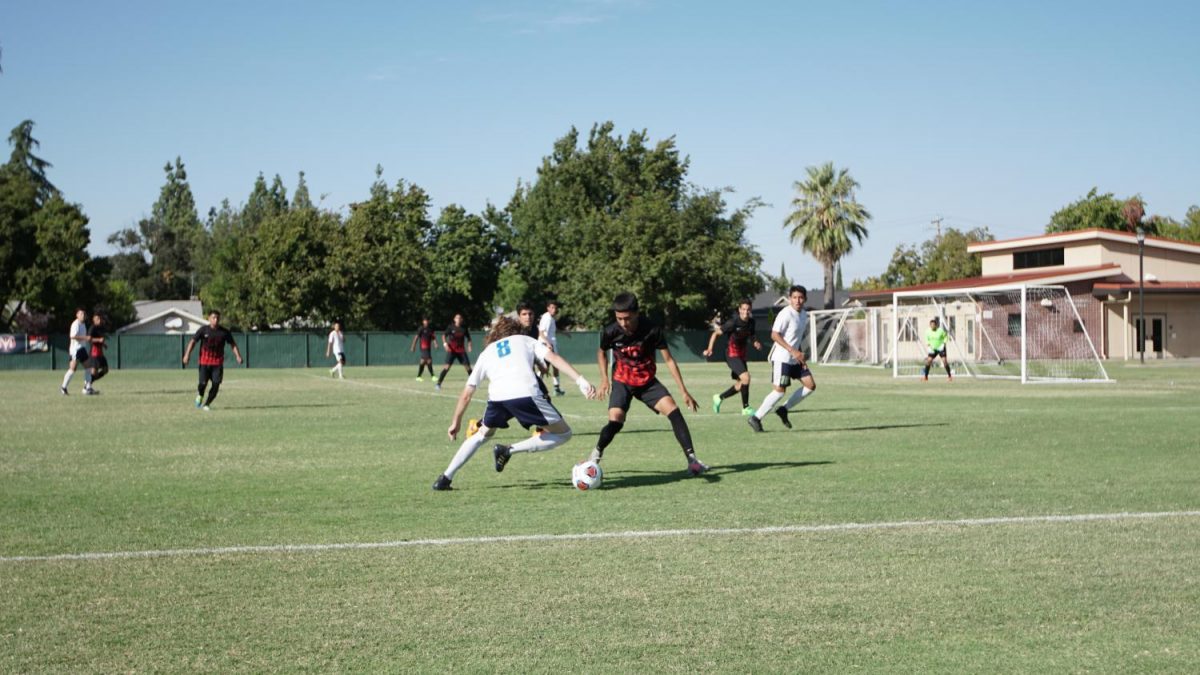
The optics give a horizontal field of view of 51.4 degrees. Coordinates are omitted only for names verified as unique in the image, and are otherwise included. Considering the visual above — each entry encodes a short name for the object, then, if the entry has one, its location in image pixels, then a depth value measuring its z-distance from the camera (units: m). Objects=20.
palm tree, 78.12
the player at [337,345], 45.62
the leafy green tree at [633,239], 73.12
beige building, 66.44
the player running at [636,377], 12.40
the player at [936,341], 38.28
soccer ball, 11.55
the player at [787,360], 17.94
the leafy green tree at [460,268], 85.06
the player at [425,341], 41.25
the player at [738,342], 22.55
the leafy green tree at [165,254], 133.25
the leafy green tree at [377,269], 73.56
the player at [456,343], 33.78
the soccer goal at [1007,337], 44.59
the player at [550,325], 26.91
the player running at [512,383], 11.26
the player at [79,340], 30.70
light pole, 53.62
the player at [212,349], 25.17
